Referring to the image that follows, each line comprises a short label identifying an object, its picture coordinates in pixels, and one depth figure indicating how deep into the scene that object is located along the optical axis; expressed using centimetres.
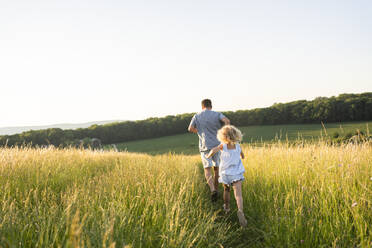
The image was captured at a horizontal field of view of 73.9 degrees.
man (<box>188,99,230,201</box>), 623
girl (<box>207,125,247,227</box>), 448
